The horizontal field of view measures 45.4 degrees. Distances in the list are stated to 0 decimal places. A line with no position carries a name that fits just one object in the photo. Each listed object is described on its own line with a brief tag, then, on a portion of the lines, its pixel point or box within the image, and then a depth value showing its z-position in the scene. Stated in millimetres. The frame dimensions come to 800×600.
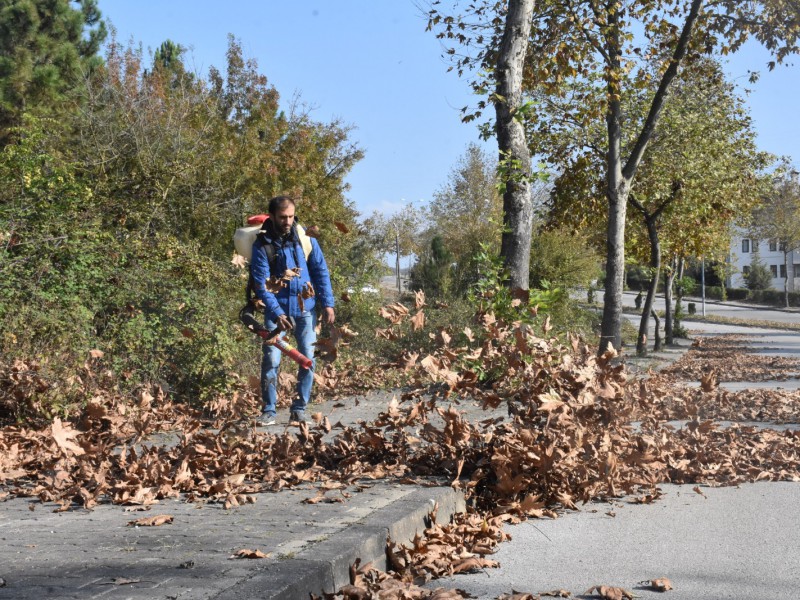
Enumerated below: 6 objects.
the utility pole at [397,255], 74188
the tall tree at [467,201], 48653
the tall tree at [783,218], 62625
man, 8273
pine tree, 26094
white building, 98062
